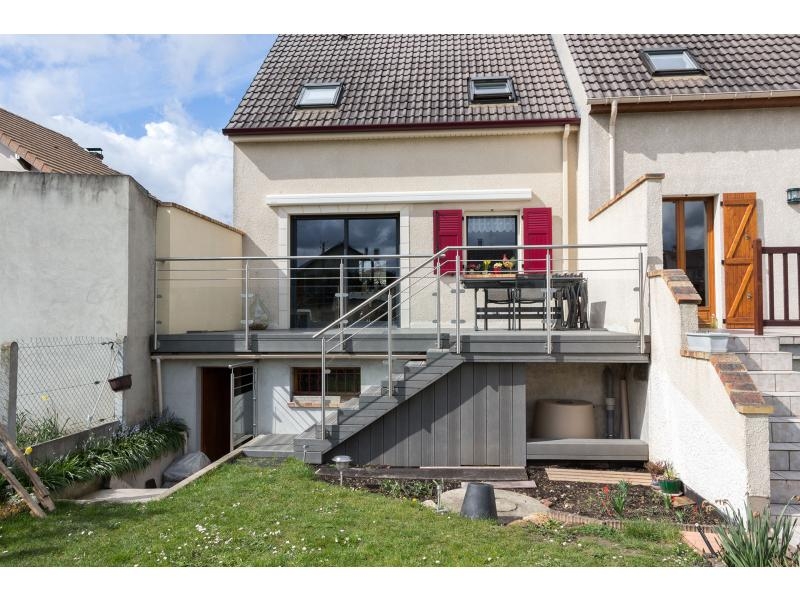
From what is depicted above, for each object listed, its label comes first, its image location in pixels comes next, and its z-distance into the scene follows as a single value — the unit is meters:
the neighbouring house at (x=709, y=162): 8.73
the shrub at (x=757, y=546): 3.61
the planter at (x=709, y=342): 5.32
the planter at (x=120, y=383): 7.11
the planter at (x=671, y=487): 5.95
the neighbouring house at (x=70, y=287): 7.43
